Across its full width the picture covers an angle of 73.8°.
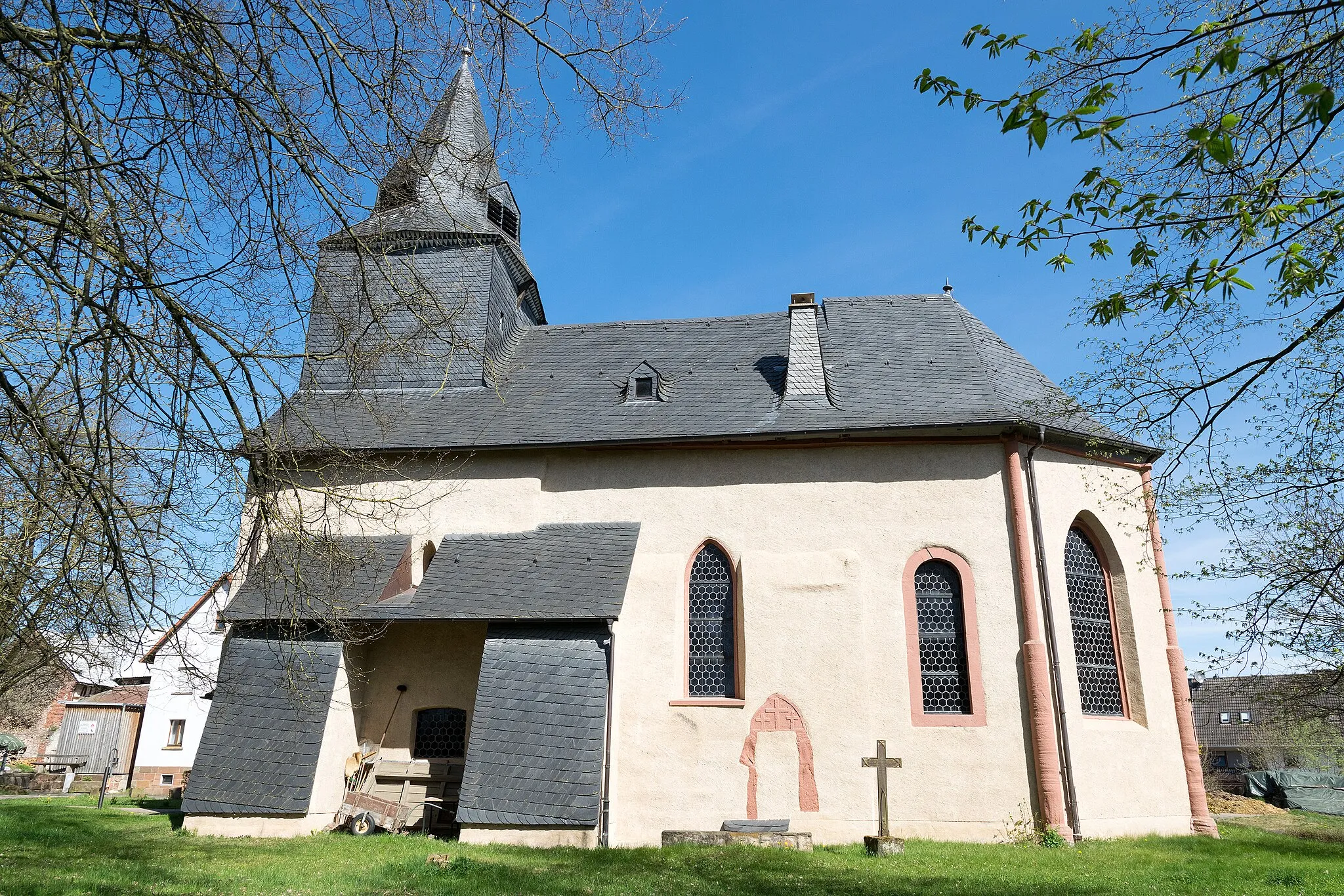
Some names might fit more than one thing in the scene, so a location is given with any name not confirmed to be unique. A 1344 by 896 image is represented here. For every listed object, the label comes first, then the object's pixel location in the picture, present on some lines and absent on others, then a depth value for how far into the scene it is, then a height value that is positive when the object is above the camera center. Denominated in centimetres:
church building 1193 +187
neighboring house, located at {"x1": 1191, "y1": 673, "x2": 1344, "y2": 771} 3716 +203
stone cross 1082 +2
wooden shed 3105 +64
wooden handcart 1234 -48
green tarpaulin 2758 -29
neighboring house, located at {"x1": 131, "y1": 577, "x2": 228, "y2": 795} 2734 +48
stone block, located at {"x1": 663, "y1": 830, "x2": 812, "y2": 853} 1066 -84
